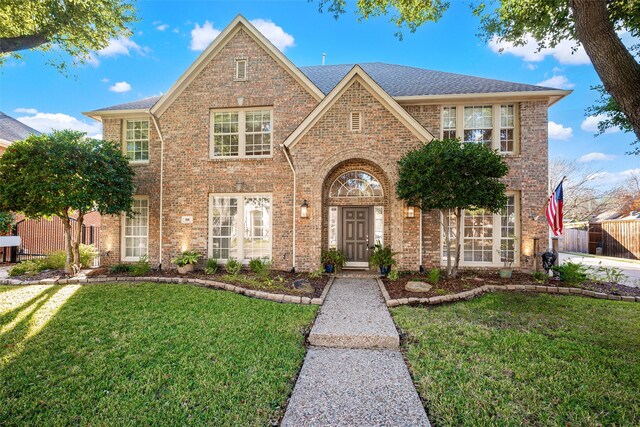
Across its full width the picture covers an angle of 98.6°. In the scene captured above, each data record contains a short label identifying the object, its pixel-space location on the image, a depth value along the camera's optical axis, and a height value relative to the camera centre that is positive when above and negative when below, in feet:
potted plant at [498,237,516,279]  29.01 -3.38
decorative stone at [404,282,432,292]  21.86 -5.34
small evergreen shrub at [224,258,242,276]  27.33 -4.93
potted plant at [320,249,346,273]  28.32 -4.18
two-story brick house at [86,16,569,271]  27.53 +6.53
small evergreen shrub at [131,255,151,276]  27.67 -5.13
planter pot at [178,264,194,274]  29.01 -5.35
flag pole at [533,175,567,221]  28.37 +0.91
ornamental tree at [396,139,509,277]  22.80 +3.76
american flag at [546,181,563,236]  24.59 +0.99
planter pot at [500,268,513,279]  26.86 -5.14
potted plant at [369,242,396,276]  27.04 -3.88
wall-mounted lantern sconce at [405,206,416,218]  27.27 +0.78
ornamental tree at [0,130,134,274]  24.03 +3.63
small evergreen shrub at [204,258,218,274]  28.53 -5.07
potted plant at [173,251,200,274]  28.81 -4.55
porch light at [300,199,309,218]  28.01 +1.03
